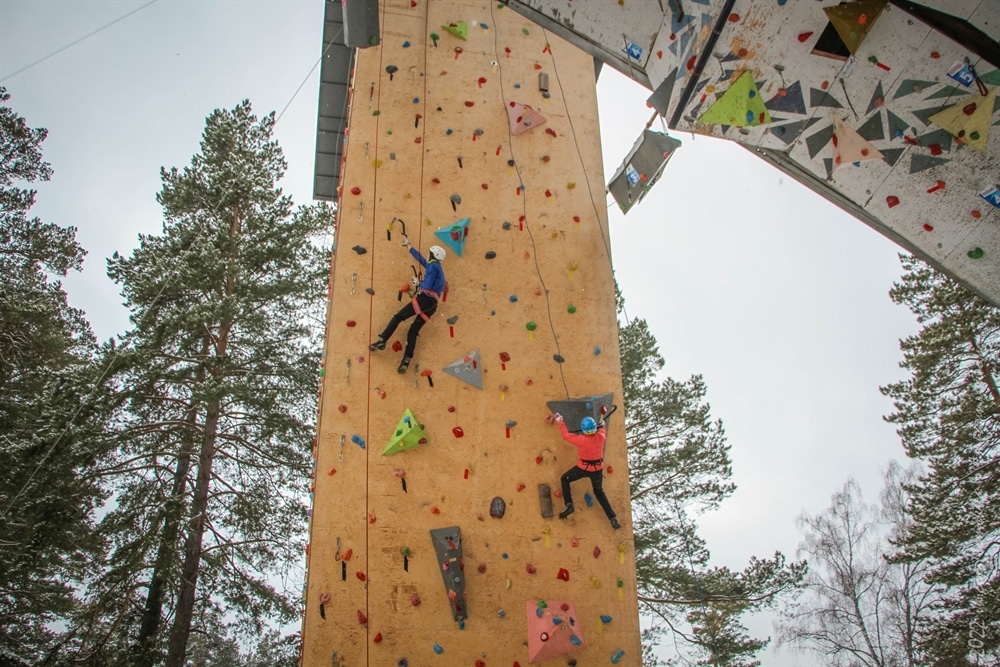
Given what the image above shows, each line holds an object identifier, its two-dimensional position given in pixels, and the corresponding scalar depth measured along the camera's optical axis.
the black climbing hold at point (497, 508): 5.93
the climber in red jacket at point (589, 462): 5.91
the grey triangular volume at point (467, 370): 6.37
